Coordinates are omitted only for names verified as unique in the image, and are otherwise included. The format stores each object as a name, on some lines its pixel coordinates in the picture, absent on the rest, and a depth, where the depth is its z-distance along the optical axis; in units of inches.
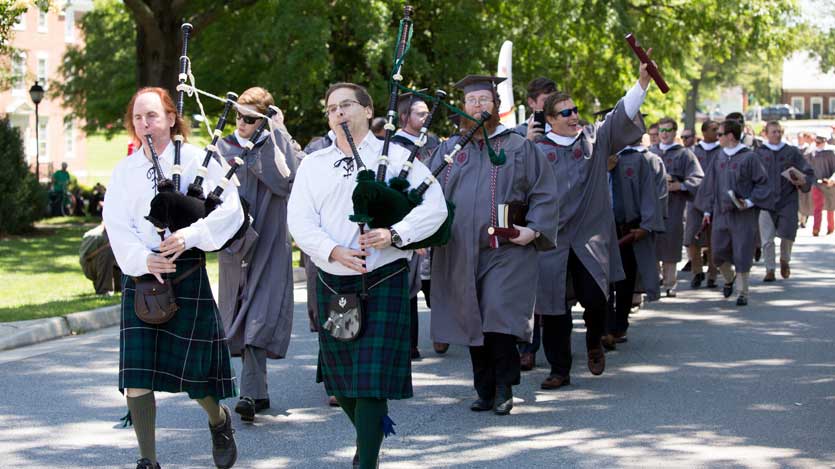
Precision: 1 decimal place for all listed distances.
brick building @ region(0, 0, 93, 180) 2287.2
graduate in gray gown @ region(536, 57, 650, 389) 331.9
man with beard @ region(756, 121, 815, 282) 617.0
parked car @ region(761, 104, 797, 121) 3793.3
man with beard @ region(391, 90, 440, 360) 382.9
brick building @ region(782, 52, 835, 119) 4370.1
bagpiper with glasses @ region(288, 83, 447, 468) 219.1
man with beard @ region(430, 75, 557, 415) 291.7
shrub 954.1
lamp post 1189.7
